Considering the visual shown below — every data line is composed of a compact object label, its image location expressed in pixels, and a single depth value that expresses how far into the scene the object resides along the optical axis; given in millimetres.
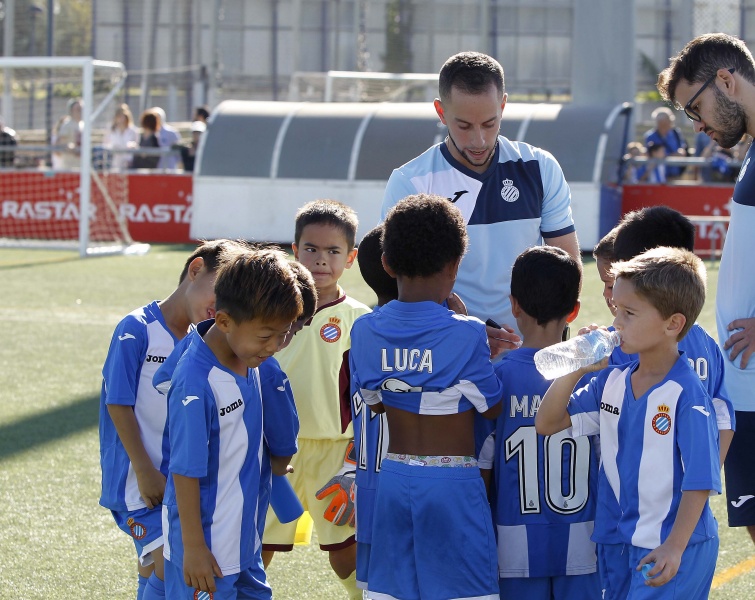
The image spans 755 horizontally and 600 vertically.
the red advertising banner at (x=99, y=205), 35156
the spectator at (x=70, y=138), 36125
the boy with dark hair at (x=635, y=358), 6020
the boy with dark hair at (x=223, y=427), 5859
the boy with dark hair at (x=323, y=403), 7992
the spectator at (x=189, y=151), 37250
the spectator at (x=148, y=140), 38384
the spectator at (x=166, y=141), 38406
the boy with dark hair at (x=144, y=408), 6895
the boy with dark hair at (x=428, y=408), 5980
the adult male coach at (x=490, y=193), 7574
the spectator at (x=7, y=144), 38616
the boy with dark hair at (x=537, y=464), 6262
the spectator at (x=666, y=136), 35094
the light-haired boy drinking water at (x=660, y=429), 5695
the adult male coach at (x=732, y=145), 7020
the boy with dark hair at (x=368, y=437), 6648
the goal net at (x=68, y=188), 31594
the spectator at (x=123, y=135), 38250
